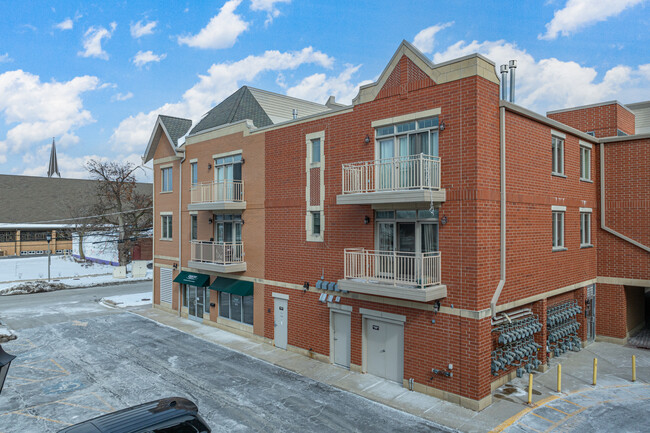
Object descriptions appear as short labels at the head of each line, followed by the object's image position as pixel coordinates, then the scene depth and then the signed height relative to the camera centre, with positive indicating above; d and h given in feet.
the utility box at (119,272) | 126.52 -14.92
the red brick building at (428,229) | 40.04 -1.01
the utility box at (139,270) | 129.29 -14.67
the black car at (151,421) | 26.63 -13.00
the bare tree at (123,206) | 136.36 +5.31
